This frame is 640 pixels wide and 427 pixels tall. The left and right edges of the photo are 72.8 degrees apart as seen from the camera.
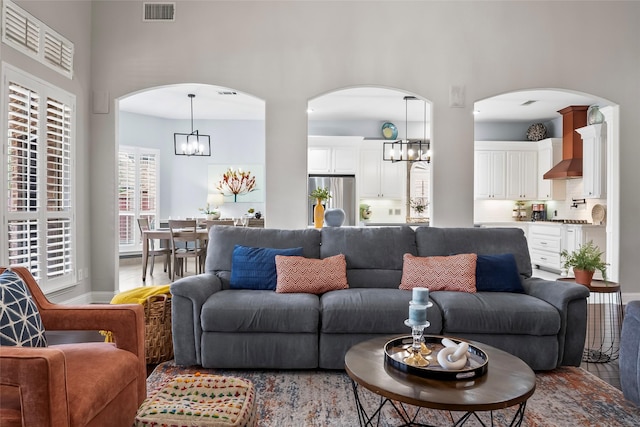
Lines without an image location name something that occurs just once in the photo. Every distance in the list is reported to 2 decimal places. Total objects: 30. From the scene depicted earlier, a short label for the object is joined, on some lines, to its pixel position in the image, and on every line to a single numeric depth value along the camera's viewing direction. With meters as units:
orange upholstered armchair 1.41
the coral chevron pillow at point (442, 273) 3.29
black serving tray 1.78
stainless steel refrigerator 8.54
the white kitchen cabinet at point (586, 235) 6.68
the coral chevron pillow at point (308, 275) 3.26
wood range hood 7.58
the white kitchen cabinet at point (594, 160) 6.79
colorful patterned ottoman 1.71
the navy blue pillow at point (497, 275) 3.32
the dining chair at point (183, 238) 6.34
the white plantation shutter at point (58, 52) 4.02
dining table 6.50
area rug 2.28
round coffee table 1.58
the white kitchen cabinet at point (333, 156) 8.64
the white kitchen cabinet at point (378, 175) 8.81
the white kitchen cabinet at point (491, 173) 8.77
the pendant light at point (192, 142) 8.64
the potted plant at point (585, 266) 3.39
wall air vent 4.75
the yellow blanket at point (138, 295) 3.22
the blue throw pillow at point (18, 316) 1.69
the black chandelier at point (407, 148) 7.77
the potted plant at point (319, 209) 4.36
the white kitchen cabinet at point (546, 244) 7.21
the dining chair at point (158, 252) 6.66
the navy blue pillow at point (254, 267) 3.34
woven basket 3.13
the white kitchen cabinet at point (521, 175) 8.77
